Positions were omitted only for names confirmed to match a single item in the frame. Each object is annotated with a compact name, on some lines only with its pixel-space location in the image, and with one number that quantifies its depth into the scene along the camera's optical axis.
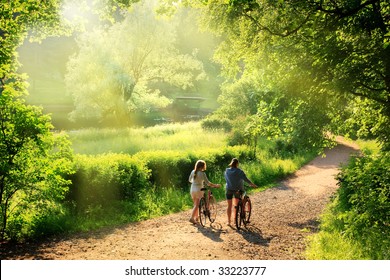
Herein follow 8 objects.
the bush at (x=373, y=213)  6.86
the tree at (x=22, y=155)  8.30
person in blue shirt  10.07
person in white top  10.25
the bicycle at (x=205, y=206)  10.48
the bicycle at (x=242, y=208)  9.97
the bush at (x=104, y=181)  11.52
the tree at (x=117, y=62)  39.00
